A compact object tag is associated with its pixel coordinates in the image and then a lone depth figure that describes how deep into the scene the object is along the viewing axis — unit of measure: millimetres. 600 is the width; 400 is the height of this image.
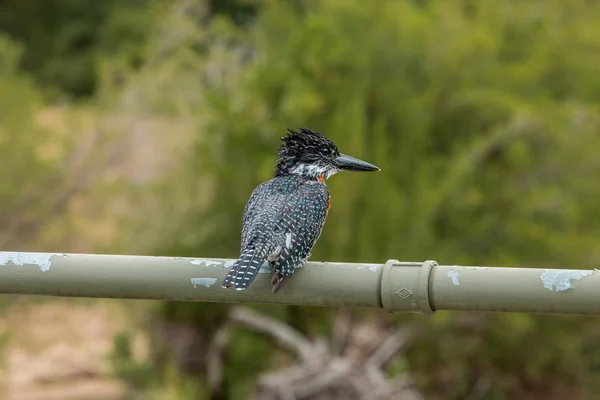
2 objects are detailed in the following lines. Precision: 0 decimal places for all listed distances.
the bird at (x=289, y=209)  6383
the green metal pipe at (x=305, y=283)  5031
